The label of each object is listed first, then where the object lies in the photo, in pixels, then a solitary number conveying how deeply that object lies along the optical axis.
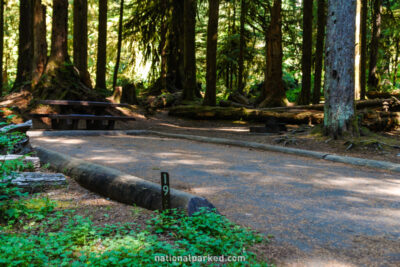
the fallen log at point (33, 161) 5.62
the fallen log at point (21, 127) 6.24
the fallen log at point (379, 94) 21.13
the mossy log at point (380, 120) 12.20
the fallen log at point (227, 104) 19.53
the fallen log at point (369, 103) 14.82
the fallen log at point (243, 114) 14.91
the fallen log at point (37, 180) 5.17
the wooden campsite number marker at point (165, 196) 3.80
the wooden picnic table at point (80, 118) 12.31
